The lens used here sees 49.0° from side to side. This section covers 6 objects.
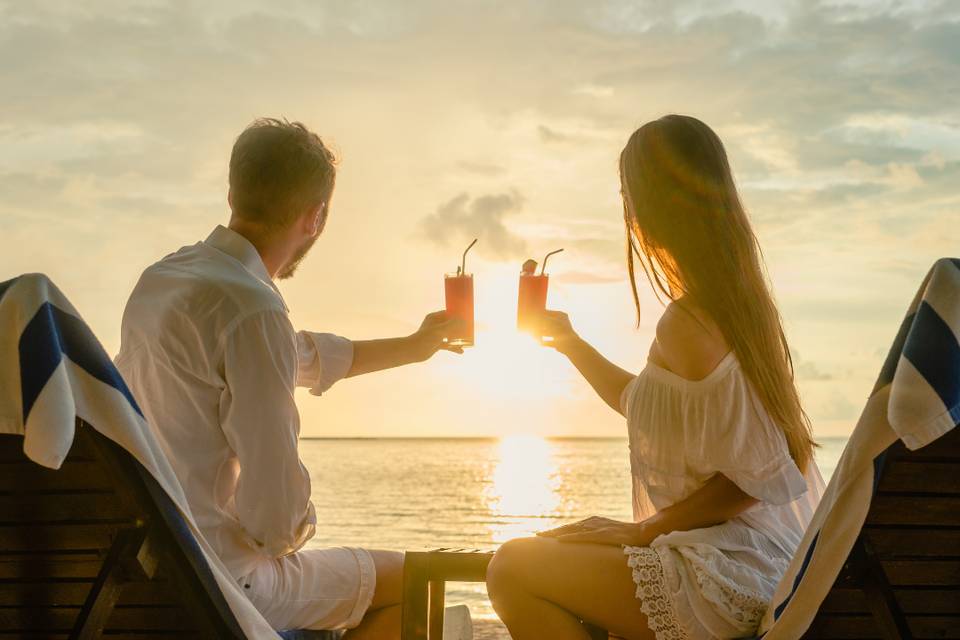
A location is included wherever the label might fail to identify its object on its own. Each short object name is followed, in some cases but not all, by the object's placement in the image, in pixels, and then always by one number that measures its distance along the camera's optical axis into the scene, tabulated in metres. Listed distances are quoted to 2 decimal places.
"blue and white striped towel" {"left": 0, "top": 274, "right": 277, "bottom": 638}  1.95
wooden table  2.78
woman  2.52
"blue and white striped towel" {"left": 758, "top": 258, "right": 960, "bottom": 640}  2.02
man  2.41
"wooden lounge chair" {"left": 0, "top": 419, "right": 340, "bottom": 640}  2.09
